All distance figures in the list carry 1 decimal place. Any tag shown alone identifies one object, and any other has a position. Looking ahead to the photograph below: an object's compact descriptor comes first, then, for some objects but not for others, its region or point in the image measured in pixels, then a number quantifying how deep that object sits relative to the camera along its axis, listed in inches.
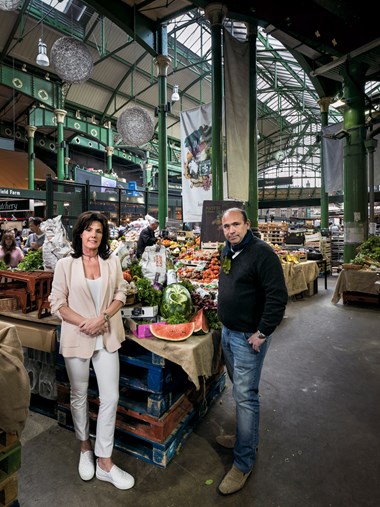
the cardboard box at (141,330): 91.0
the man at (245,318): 79.4
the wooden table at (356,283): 271.3
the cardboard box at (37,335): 103.3
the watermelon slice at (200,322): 94.4
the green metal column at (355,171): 322.0
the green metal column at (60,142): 583.5
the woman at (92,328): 81.6
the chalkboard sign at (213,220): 221.0
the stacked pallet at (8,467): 56.6
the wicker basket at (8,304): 110.7
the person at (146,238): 240.4
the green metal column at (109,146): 765.9
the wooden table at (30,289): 109.6
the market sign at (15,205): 330.0
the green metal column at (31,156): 598.5
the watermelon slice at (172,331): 89.5
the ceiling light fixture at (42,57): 325.1
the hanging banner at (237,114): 273.1
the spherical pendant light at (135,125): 367.9
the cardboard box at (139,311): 97.0
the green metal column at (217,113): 294.8
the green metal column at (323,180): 493.2
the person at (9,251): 210.8
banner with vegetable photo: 308.2
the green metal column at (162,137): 381.4
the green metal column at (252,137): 307.0
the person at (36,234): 234.3
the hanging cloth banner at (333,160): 432.5
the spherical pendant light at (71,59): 272.1
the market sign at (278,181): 905.6
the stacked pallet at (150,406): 88.1
